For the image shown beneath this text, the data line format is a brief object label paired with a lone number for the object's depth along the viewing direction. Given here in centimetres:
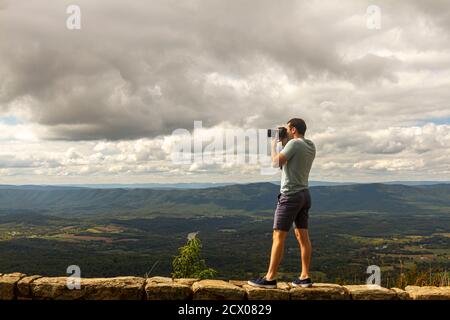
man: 675
